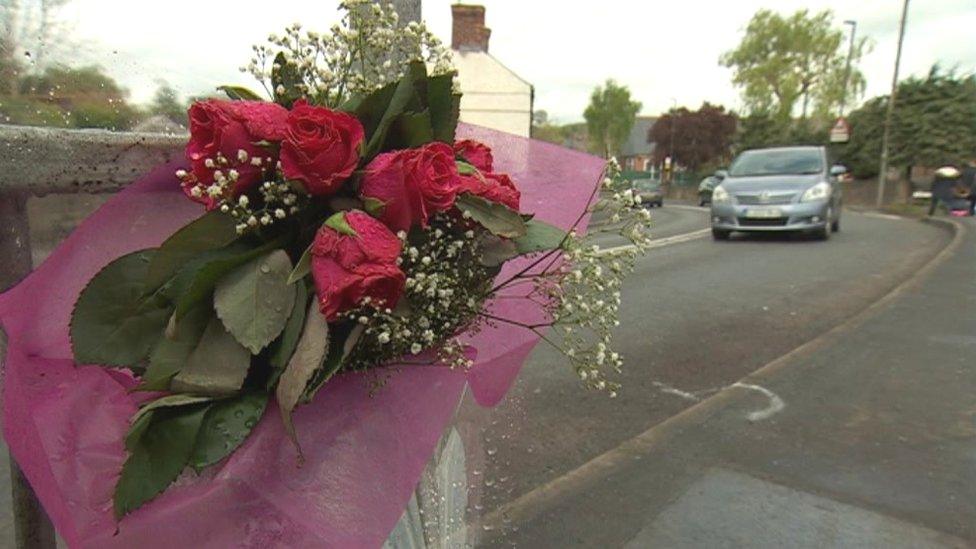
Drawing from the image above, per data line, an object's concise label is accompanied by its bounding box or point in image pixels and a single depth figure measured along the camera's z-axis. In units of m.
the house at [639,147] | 76.06
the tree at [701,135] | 55.25
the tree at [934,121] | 27.44
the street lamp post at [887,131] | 25.83
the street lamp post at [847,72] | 43.75
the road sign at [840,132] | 28.19
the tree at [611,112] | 77.31
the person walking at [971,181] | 17.70
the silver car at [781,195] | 12.01
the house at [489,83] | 27.23
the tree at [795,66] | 51.91
